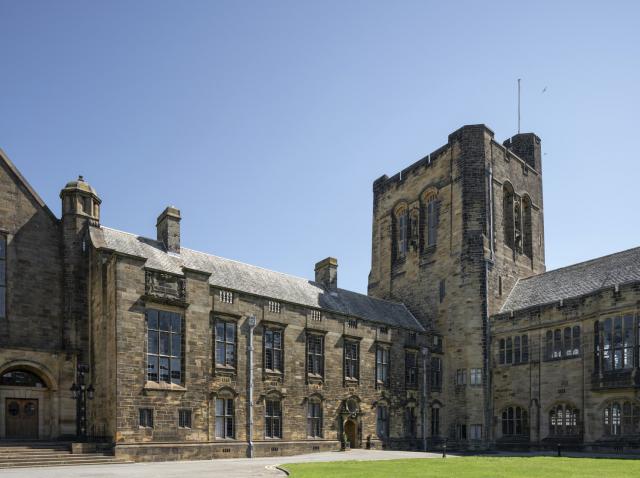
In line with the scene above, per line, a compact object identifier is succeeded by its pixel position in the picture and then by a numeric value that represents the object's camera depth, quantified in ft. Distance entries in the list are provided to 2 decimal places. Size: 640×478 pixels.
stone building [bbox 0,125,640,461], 99.09
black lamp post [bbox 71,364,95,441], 99.19
